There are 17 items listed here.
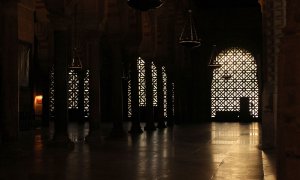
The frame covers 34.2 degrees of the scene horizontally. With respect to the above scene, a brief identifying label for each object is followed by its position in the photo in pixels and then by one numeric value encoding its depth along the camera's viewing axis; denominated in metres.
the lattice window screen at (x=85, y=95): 28.33
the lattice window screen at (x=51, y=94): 28.99
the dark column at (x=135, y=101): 16.53
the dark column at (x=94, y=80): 12.84
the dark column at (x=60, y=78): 10.68
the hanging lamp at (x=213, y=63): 23.30
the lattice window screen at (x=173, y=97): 24.12
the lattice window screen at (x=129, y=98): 28.42
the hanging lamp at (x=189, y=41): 15.58
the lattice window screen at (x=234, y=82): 27.75
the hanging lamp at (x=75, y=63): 19.83
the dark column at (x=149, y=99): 18.27
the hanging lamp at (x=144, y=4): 8.44
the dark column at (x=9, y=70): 9.20
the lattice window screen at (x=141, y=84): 28.41
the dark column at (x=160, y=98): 20.11
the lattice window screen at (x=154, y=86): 27.94
